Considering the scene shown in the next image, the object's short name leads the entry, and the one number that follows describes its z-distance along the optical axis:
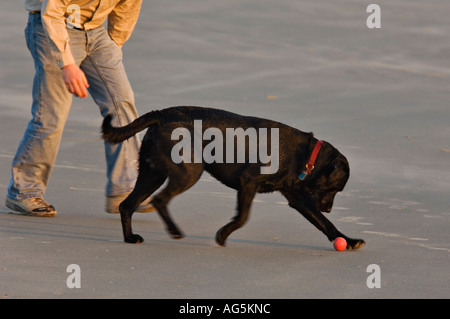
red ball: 11.57
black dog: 11.55
